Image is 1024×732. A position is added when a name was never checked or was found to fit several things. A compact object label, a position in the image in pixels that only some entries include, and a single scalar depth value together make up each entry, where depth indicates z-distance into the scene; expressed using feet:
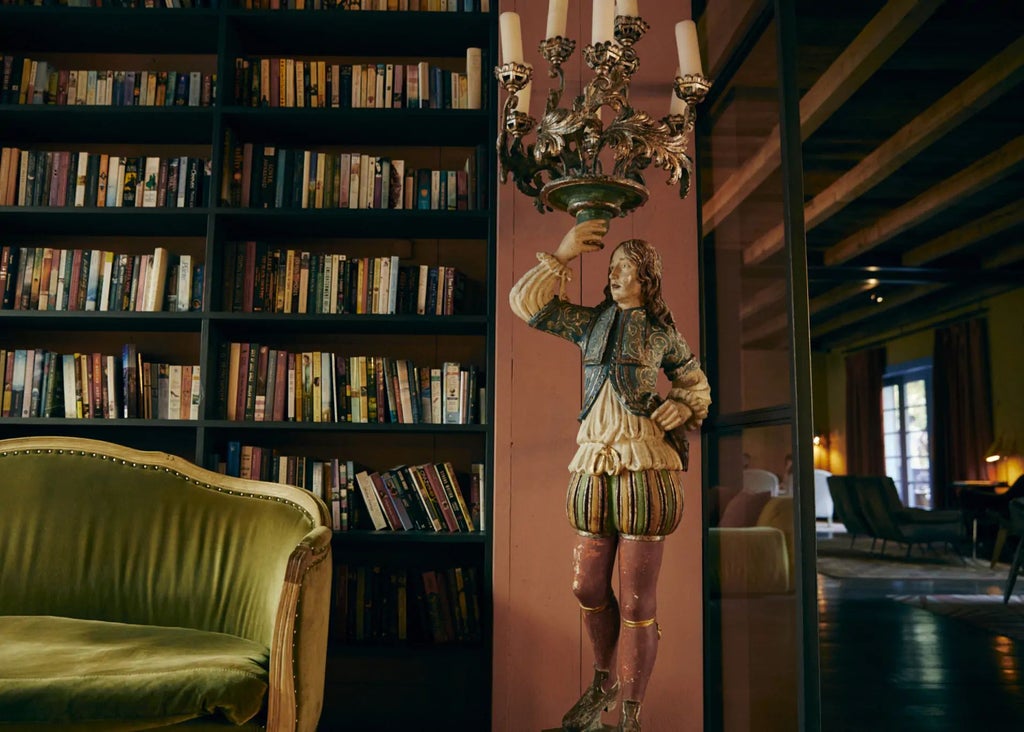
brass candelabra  6.24
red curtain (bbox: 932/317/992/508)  30.45
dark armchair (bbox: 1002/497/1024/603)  16.85
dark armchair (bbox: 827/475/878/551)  28.68
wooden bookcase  8.77
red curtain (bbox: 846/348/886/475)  39.73
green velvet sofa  6.33
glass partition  6.61
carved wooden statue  6.36
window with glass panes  35.70
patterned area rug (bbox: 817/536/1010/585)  22.74
